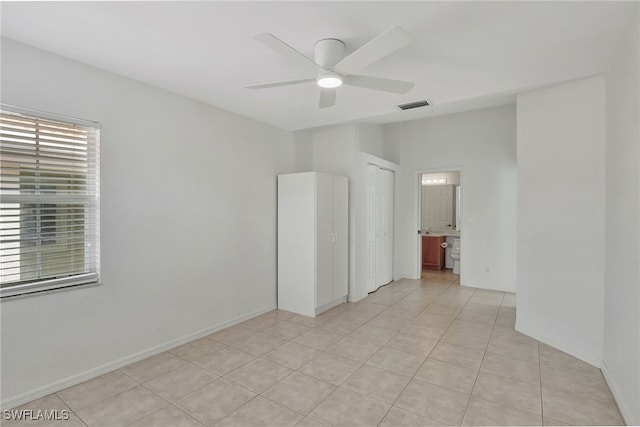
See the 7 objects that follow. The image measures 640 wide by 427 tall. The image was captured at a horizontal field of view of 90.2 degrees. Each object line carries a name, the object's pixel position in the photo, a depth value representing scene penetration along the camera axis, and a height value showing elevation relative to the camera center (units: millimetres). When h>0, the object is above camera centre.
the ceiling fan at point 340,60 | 1869 +1030
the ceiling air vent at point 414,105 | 3709 +1300
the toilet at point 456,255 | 6686 -871
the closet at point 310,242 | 4191 -389
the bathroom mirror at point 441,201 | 7469 +296
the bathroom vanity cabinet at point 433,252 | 7145 -884
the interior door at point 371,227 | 5199 -227
